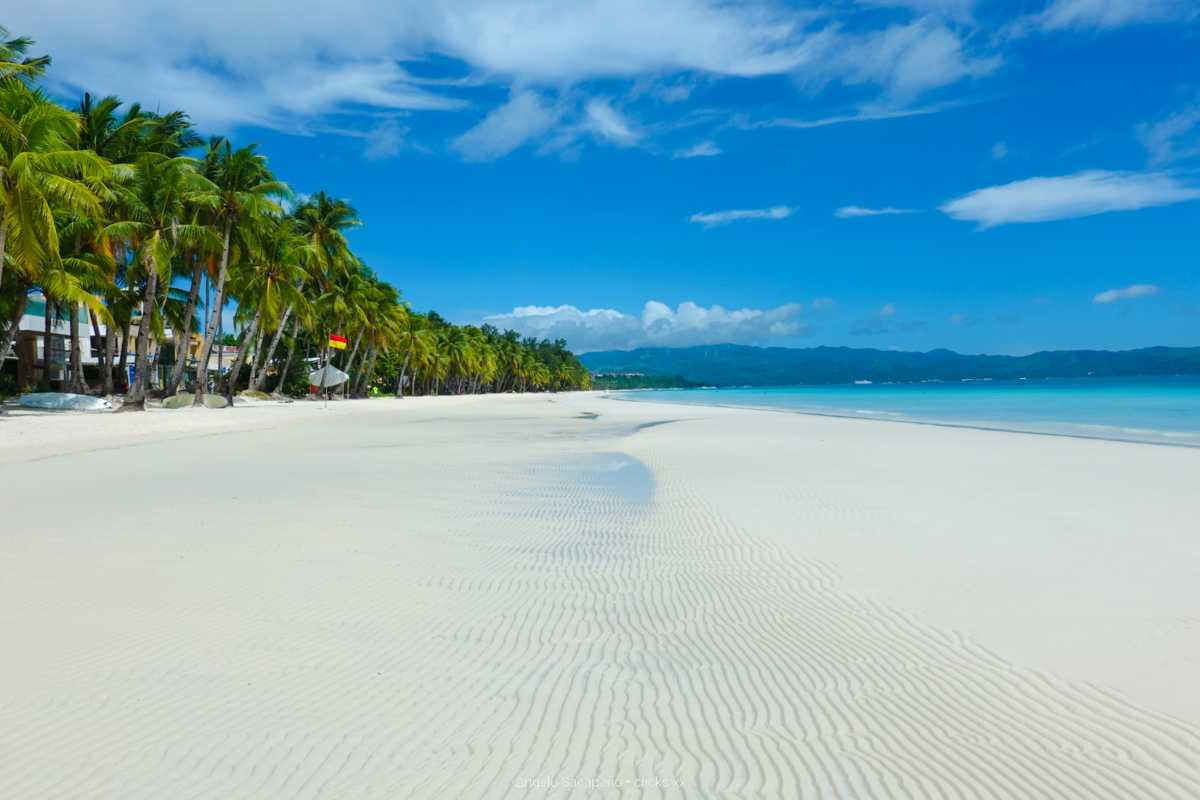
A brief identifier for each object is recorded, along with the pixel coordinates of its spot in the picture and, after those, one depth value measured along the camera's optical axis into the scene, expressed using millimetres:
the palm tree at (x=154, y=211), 25547
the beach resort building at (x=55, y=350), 35750
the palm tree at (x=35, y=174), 17141
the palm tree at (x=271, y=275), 32031
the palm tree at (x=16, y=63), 17266
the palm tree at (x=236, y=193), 28438
